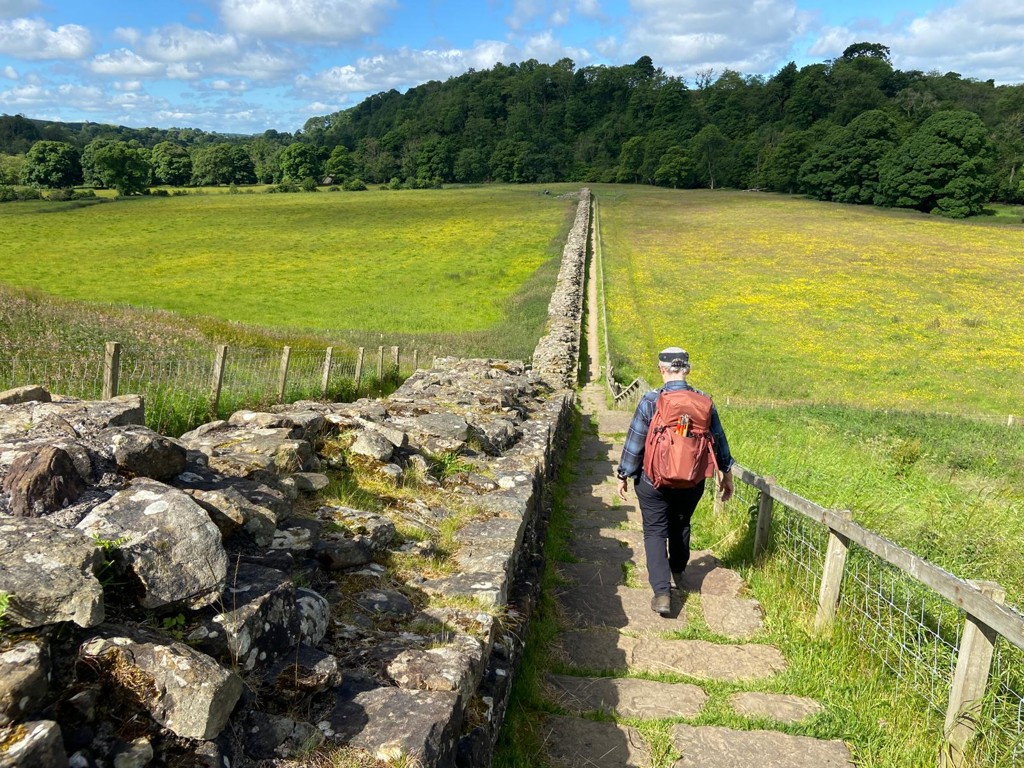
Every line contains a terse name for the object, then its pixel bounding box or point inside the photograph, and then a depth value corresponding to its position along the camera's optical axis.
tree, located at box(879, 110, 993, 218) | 70.50
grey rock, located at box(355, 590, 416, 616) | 3.91
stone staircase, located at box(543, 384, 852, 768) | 3.93
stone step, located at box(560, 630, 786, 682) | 4.83
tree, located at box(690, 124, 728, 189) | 107.38
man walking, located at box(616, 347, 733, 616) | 5.61
